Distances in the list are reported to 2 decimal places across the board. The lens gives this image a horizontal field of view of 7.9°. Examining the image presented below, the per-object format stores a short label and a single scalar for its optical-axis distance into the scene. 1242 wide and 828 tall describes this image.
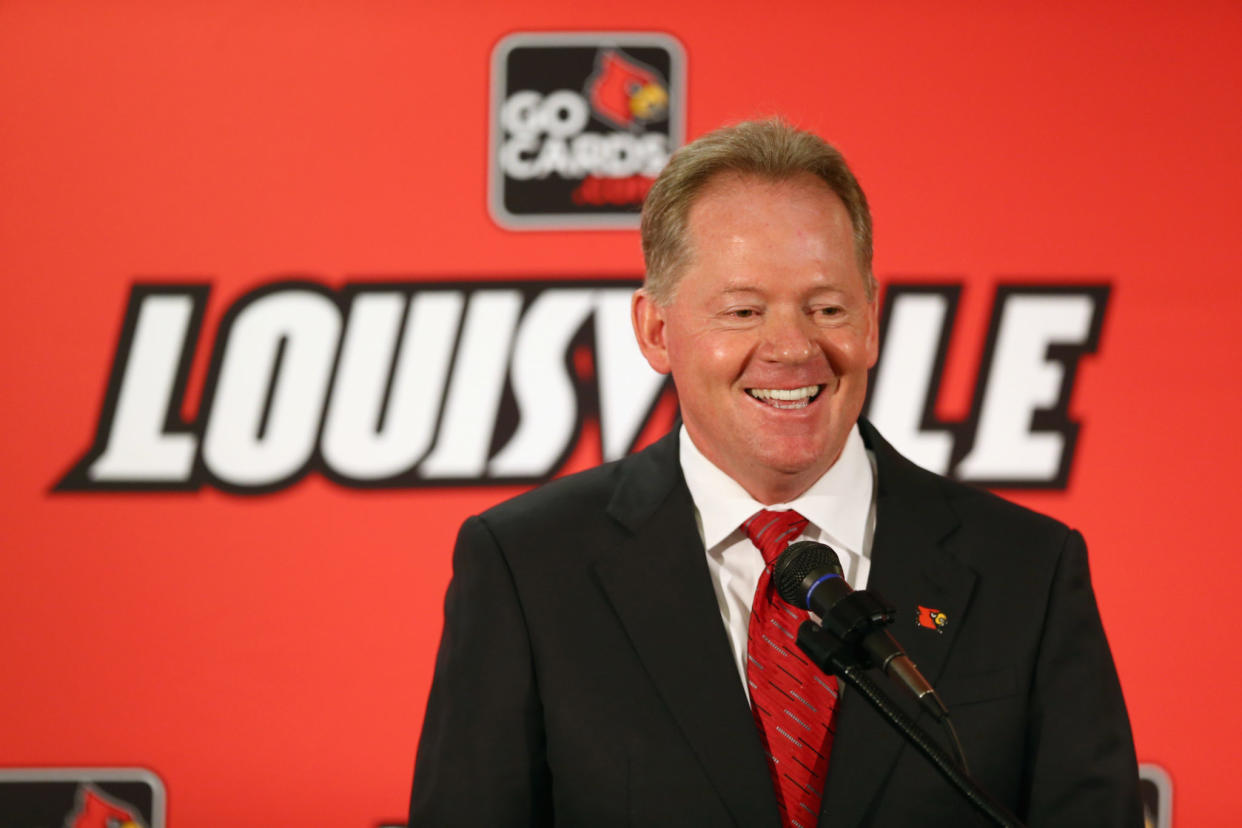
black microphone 6.08
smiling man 6.28
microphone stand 6.06
